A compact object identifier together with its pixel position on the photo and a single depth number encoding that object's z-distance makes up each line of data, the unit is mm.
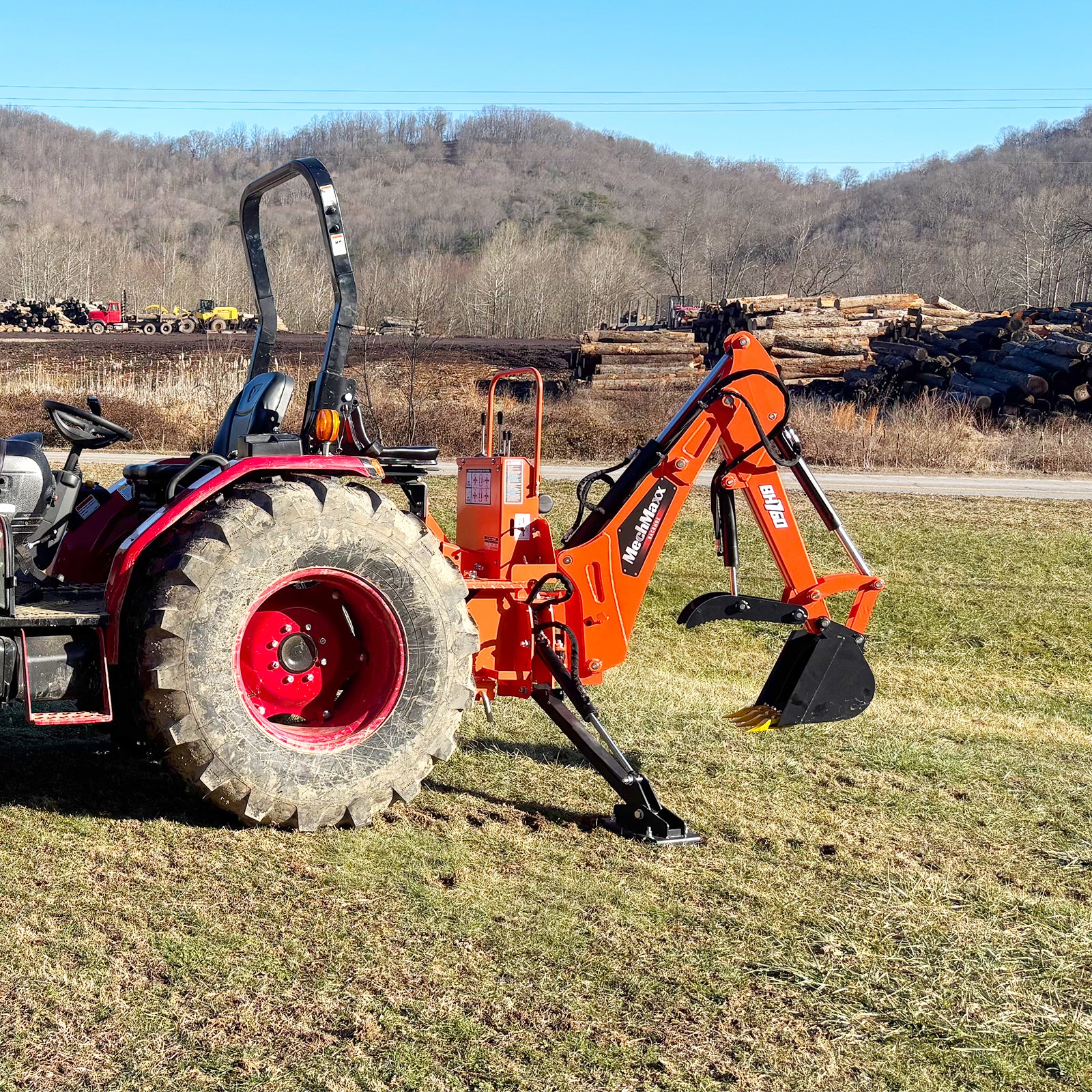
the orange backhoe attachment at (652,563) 5312
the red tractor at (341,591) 4223
